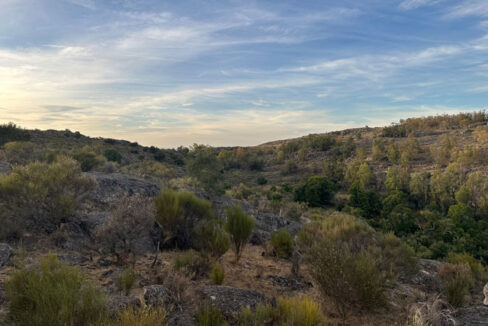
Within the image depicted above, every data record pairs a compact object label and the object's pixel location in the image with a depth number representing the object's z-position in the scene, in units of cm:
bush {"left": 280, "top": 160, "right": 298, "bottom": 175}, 6668
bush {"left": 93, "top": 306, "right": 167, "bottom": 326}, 367
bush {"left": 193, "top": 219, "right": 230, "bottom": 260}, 921
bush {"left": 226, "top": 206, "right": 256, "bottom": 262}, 1048
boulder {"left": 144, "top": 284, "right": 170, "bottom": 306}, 540
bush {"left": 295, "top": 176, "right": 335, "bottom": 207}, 4272
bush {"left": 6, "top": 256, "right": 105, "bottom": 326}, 389
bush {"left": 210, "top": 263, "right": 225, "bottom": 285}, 732
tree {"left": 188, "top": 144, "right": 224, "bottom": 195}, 2270
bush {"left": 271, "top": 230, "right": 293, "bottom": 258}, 1170
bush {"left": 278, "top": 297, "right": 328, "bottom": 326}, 481
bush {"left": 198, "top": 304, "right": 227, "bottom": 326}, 489
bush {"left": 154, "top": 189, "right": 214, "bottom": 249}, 1020
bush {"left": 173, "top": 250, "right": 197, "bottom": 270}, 781
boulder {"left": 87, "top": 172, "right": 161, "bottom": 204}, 1415
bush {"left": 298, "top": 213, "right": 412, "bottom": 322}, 612
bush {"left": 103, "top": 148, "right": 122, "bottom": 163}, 4258
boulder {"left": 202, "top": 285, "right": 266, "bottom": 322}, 550
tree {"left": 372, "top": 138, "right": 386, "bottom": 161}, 6506
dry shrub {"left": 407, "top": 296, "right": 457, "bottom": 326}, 511
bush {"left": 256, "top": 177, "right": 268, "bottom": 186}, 5569
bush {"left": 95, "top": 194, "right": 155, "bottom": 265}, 785
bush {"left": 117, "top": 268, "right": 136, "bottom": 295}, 616
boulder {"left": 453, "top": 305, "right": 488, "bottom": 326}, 571
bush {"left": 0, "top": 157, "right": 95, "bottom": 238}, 939
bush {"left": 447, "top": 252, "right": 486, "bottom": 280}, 1166
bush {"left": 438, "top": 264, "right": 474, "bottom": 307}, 820
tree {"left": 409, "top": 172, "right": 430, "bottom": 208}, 4375
